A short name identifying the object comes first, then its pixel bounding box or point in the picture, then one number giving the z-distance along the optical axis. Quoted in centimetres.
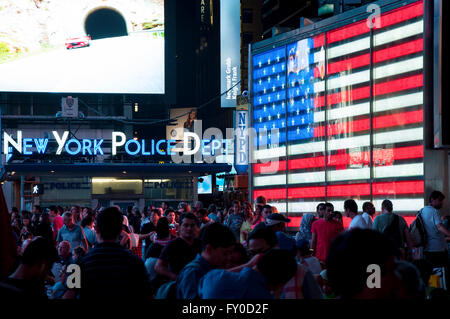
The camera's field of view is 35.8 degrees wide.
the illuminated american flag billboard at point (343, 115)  1652
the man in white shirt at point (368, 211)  1405
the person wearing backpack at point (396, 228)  1229
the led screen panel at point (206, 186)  4584
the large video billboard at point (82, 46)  4384
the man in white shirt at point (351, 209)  1361
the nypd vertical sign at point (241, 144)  2761
